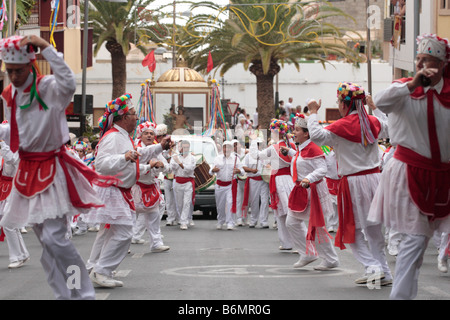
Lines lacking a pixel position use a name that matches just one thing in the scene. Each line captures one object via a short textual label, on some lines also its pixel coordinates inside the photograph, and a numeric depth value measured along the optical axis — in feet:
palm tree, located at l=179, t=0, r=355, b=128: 117.29
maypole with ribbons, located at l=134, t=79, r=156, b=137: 102.01
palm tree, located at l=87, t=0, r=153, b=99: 129.80
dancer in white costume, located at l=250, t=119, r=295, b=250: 50.58
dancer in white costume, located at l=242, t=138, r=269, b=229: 71.97
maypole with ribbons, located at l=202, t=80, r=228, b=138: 102.06
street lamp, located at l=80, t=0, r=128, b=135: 99.92
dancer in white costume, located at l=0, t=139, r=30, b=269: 42.98
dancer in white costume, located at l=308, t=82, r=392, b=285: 34.81
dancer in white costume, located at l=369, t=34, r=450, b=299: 25.20
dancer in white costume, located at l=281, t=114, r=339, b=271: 40.42
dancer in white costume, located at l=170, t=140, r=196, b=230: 69.92
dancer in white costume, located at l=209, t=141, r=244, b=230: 70.44
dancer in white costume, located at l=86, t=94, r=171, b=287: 35.01
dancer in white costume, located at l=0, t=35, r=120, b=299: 25.49
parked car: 75.31
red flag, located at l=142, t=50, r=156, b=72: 122.11
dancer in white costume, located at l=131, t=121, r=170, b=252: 47.91
